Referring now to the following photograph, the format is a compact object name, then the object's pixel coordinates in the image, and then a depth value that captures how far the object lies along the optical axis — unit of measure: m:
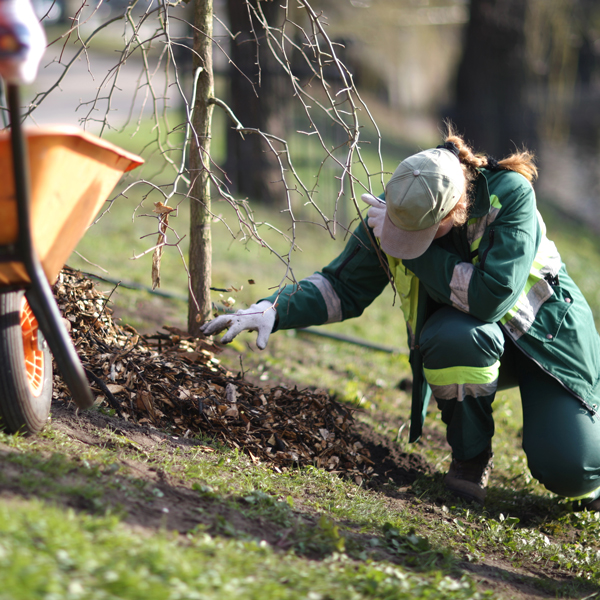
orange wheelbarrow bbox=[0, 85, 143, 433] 3.36
